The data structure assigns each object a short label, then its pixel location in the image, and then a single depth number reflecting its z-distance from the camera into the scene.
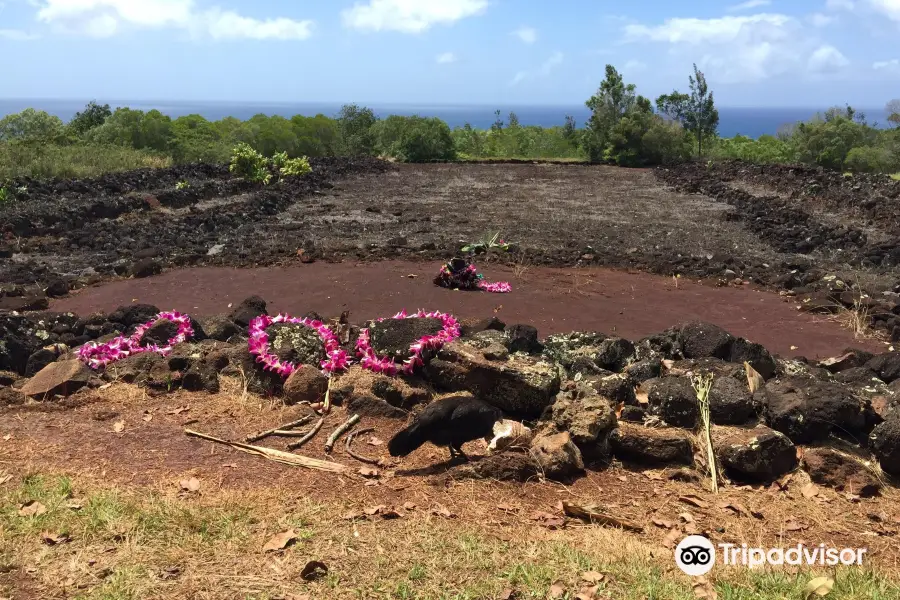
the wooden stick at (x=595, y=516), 3.74
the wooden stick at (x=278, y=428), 4.62
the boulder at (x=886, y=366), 6.15
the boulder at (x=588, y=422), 4.46
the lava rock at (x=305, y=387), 5.34
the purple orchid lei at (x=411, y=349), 5.57
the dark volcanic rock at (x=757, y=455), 4.32
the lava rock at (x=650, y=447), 4.48
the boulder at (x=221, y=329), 7.03
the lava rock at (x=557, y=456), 4.23
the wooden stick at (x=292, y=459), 4.27
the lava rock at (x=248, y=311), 7.75
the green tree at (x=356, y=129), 34.75
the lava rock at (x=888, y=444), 4.30
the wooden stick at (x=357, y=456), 4.40
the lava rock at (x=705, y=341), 6.59
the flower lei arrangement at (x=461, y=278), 9.80
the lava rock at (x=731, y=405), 4.90
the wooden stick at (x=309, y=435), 4.57
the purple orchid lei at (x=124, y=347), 6.24
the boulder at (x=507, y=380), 5.02
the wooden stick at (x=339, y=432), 4.55
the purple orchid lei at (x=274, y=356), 5.60
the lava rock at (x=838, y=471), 4.29
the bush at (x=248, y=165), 20.97
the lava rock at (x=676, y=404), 4.89
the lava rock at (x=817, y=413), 4.71
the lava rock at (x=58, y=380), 5.45
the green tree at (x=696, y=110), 34.34
